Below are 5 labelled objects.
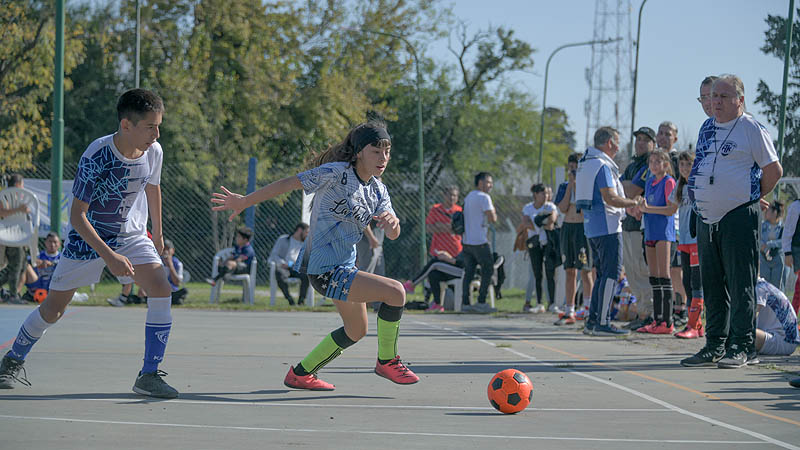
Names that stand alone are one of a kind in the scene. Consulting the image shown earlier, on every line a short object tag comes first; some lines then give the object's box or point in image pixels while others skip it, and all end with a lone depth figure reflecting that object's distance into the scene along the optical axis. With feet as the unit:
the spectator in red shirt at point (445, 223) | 52.75
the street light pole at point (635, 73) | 71.77
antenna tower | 162.49
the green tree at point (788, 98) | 52.44
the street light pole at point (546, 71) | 108.31
